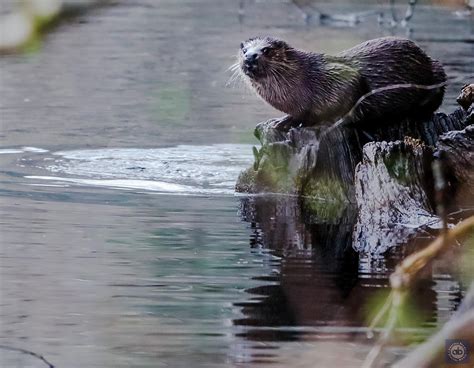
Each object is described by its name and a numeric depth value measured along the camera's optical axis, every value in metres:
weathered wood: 17.34
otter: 20.34
